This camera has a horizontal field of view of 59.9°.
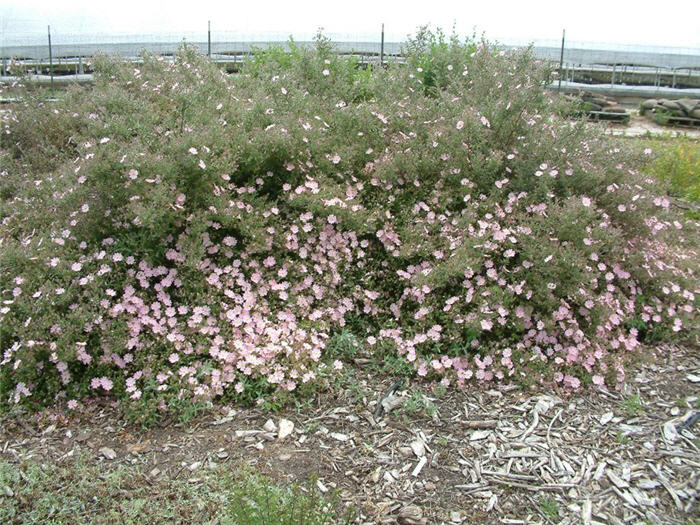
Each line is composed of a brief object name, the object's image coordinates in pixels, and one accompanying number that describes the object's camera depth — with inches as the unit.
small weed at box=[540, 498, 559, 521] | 97.0
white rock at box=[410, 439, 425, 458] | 110.2
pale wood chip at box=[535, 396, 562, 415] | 123.6
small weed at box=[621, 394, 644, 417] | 123.8
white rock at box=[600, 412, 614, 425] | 121.1
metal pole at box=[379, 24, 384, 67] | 542.0
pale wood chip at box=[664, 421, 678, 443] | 115.6
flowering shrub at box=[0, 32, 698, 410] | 127.6
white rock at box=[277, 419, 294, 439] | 114.0
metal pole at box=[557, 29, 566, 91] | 587.8
